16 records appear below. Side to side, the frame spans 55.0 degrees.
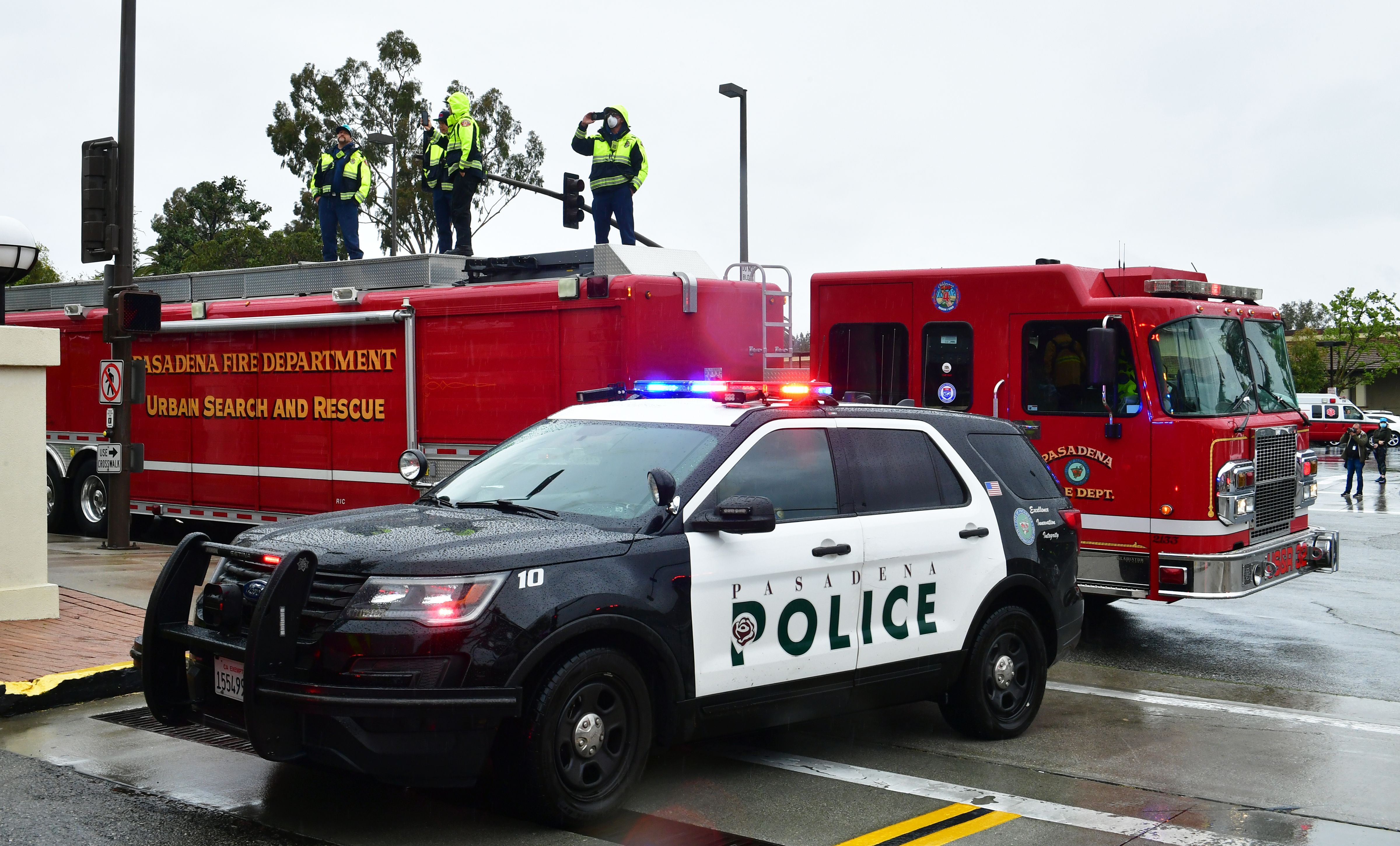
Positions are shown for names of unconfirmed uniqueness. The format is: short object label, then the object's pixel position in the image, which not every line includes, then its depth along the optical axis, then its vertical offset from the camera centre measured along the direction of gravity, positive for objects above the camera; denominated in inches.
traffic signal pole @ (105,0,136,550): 552.4 +53.7
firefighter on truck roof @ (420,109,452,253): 590.9 +99.2
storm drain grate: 254.5 -65.6
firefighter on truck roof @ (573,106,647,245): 572.4 +101.2
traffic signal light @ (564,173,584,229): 895.7 +135.1
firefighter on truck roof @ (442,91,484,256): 586.6 +105.8
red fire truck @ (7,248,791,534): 439.8 +14.8
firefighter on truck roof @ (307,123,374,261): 627.5 +100.1
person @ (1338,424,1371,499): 1169.4 -45.4
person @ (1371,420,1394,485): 1363.2 -46.8
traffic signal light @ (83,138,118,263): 552.1 +83.8
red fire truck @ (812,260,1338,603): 374.3 +1.4
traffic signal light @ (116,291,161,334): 534.9 +36.2
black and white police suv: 194.2 -32.9
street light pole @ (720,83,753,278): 1034.7 +190.4
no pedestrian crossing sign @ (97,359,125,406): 541.3 +8.0
